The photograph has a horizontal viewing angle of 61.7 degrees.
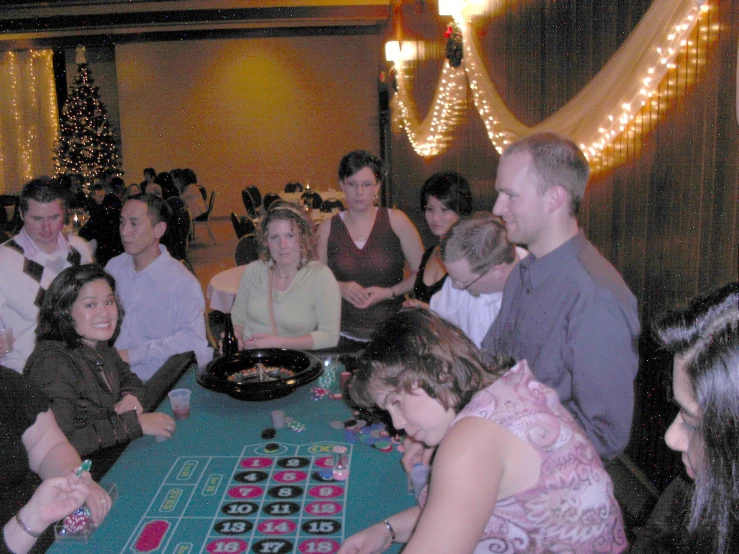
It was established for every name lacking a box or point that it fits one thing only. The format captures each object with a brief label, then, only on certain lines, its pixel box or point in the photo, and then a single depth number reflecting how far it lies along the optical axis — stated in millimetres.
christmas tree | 11788
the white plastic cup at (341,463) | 1621
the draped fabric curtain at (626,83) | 2057
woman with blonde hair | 2771
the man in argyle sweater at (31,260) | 2809
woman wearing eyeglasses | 3166
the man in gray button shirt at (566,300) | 1550
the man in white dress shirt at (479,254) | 2070
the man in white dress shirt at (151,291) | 2779
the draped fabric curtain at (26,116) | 12898
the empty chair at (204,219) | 10491
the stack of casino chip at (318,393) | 2184
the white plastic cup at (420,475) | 1445
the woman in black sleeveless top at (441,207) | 3047
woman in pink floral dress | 1069
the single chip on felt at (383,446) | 1773
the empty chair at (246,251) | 4461
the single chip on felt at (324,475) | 1620
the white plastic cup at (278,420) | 1929
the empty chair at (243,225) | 7209
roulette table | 1380
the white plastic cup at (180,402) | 1992
